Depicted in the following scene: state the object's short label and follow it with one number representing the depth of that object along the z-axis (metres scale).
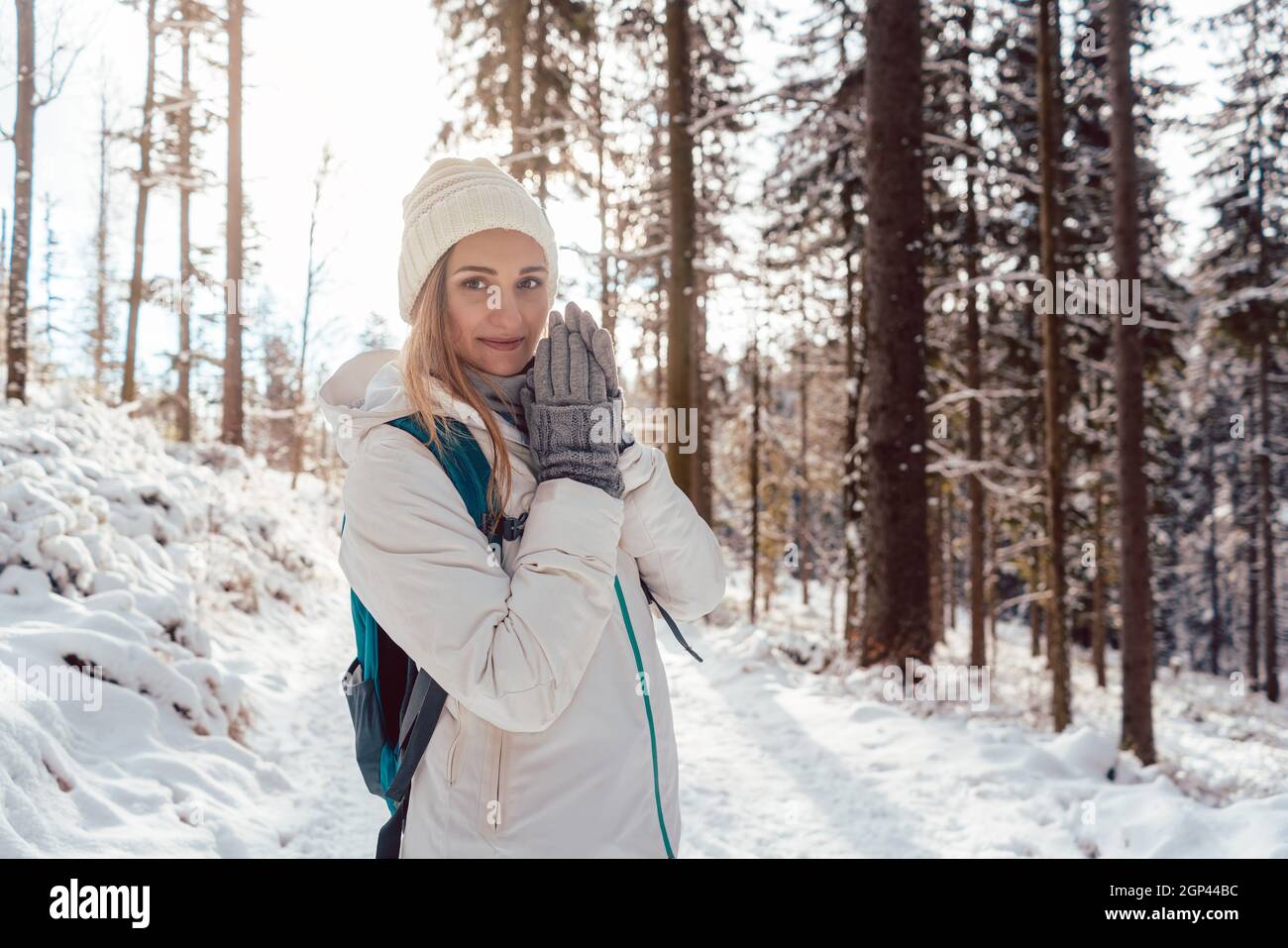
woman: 1.50
